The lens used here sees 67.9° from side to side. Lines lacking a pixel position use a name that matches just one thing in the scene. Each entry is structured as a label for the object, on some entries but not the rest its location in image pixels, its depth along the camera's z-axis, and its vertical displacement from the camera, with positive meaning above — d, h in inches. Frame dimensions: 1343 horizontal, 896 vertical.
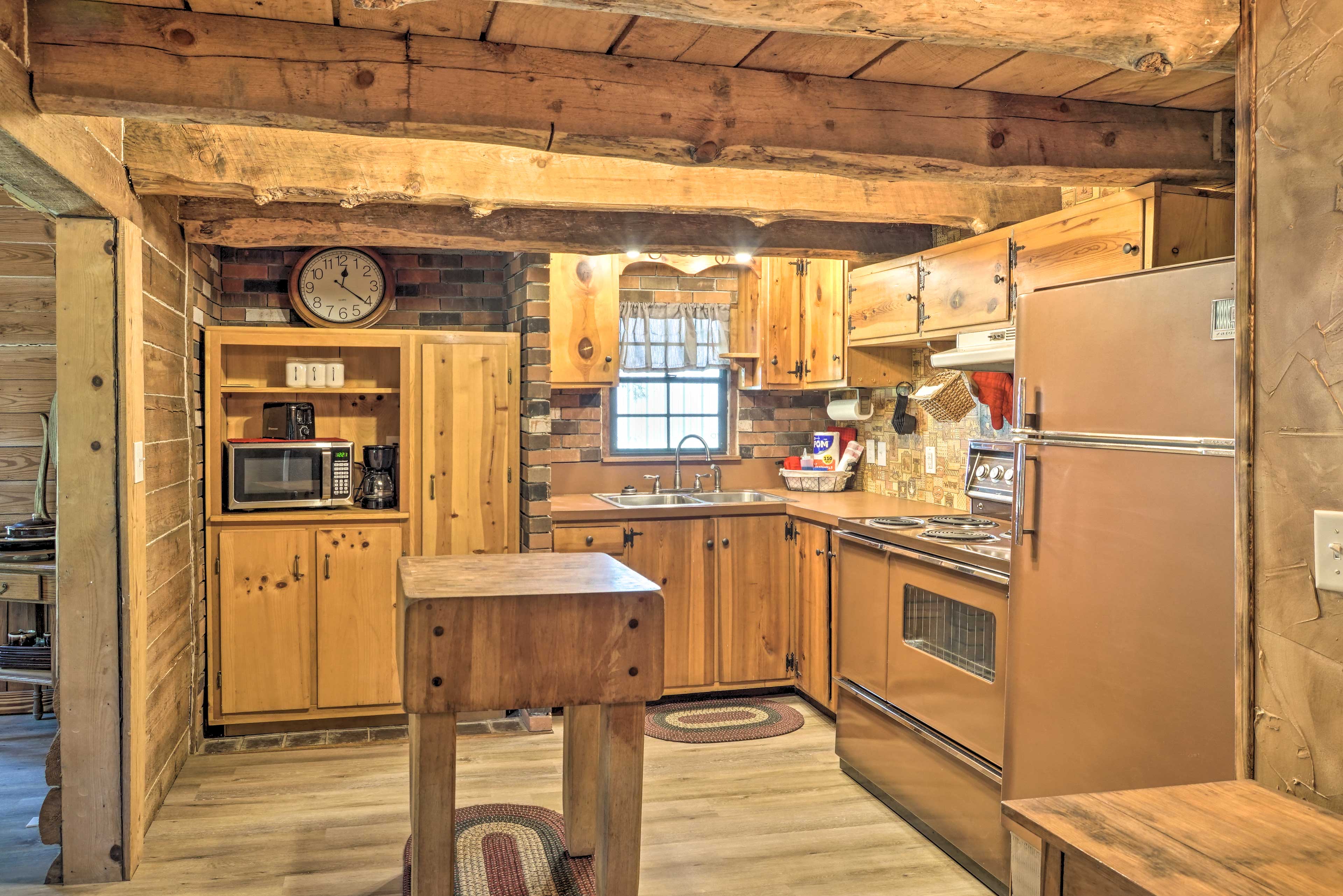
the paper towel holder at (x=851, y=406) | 203.5 +6.5
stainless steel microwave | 164.9 -7.2
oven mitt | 151.4 +6.9
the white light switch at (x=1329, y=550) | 59.6 -6.6
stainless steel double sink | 201.9 -13.1
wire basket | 205.9 -9.0
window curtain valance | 206.5 +20.7
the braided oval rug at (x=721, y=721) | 169.9 -50.7
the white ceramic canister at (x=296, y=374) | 170.2 +9.9
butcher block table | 96.7 -23.4
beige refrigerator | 81.8 -9.0
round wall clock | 173.6 +25.5
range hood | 128.2 +11.2
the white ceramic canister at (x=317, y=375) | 172.1 +9.8
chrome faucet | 206.7 -8.5
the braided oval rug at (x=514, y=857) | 117.3 -52.7
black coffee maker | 174.7 -8.7
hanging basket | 168.6 +6.6
